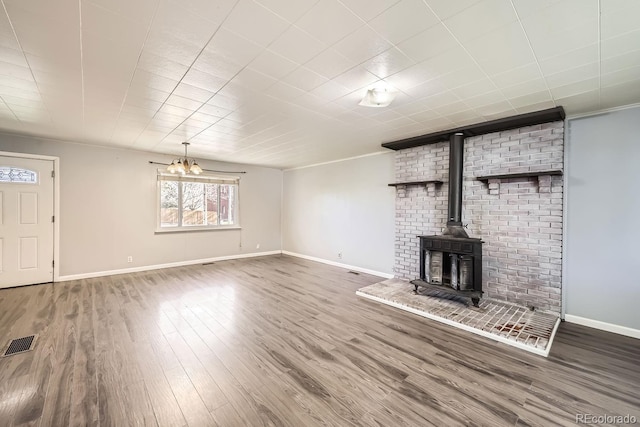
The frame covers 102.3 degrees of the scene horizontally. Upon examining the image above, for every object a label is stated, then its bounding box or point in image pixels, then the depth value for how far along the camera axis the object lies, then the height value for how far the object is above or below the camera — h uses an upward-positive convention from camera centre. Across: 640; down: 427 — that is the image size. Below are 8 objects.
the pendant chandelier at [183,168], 4.74 +0.77
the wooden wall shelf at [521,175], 3.32 +0.53
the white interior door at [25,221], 4.40 -0.23
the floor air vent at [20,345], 2.49 -1.39
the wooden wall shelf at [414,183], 4.44 +0.53
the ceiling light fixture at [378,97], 2.69 +1.21
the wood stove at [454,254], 3.69 -0.62
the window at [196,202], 6.10 +0.21
